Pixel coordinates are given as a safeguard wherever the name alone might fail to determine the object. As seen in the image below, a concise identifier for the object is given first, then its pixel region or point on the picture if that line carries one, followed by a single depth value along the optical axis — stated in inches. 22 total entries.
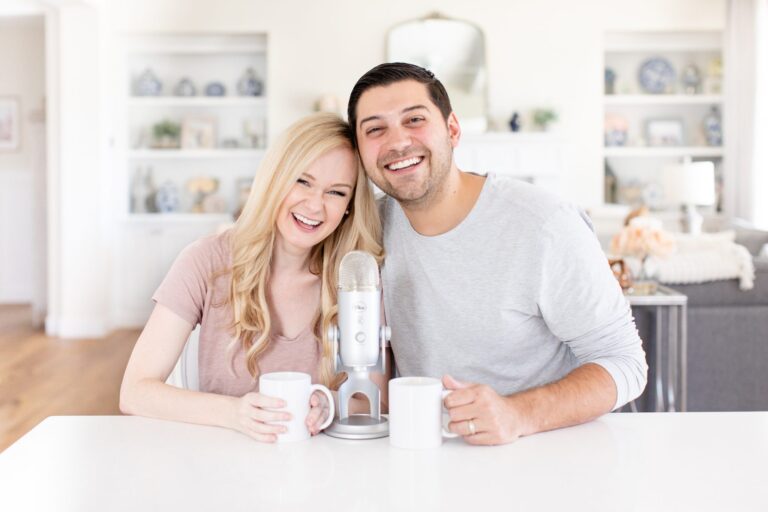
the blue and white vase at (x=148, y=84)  281.9
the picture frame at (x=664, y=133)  285.0
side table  126.0
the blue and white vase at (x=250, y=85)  282.2
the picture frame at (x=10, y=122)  328.5
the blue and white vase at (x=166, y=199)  278.7
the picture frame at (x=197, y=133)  285.0
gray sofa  137.8
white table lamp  237.8
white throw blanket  135.9
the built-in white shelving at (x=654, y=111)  279.4
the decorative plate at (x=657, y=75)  283.3
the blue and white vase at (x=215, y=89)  283.6
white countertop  39.1
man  61.0
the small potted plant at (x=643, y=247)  137.3
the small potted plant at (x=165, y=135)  281.7
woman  62.4
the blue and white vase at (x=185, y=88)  282.5
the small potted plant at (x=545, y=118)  265.6
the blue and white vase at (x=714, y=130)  280.2
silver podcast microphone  49.0
